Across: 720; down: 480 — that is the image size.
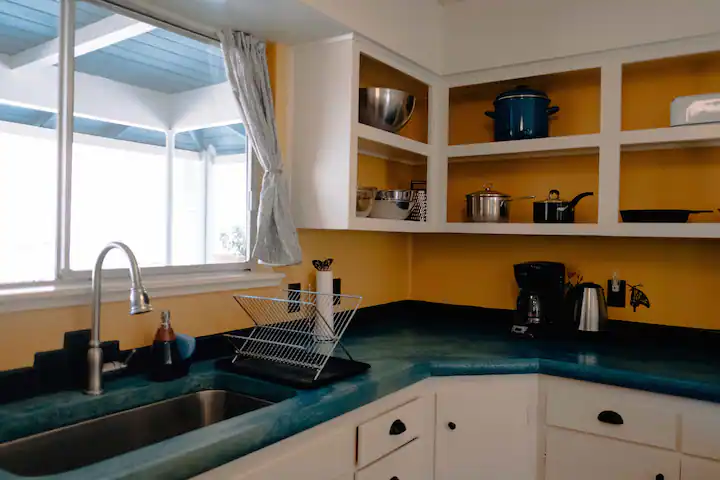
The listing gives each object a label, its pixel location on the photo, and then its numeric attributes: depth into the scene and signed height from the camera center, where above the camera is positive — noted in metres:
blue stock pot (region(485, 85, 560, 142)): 2.56 +0.56
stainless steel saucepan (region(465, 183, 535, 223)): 2.64 +0.15
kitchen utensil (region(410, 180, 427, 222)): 2.69 +0.14
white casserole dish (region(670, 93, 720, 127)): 2.15 +0.50
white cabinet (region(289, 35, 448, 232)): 2.18 +0.40
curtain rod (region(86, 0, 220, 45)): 1.79 +0.71
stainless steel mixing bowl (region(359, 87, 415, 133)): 2.32 +0.53
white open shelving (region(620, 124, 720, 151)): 2.16 +0.40
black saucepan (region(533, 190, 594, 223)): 2.50 +0.13
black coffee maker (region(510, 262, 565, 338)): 2.50 -0.26
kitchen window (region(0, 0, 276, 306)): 1.62 +0.26
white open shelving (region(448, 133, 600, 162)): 2.42 +0.40
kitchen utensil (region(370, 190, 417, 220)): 2.44 +0.14
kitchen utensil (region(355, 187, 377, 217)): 2.32 +0.14
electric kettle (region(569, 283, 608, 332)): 2.40 -0.28
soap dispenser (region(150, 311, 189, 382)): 1.70 -0.37
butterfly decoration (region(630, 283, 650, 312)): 2.52 -0.25
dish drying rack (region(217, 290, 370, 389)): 1.73 -0.39
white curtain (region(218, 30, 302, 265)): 2.08 +0.35
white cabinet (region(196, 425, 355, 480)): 1.32 -0.56
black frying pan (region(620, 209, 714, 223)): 2.23 +0.11
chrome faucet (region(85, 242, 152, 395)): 1.55 -0.29
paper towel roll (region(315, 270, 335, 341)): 2.18 -0.26
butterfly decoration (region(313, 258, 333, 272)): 2.33 -0.12
